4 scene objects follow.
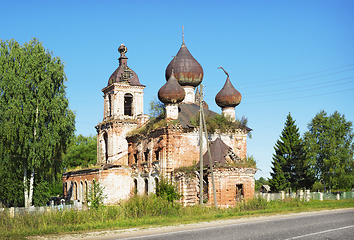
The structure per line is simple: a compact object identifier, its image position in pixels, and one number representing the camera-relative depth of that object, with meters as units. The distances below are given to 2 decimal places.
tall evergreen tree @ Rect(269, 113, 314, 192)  45.12
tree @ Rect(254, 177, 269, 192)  111.69
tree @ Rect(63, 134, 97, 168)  60.09
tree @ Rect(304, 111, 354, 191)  40.99
